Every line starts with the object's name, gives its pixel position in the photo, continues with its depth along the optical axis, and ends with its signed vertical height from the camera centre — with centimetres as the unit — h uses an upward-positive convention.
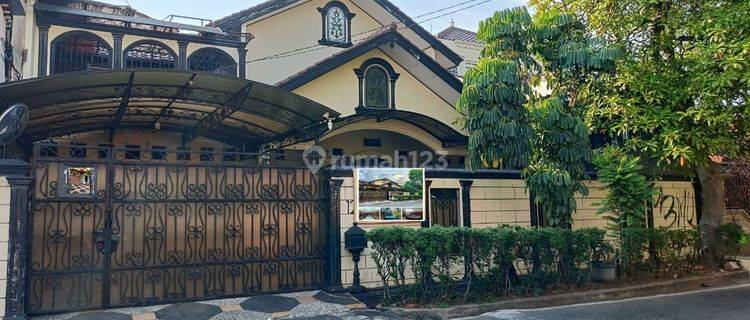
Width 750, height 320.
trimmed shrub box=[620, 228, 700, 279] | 958 -116
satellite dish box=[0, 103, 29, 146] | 609 +100
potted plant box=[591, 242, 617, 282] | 932 -130
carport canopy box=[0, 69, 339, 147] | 733 +170
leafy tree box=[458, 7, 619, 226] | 883 +158
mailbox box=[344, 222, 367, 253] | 813 -64
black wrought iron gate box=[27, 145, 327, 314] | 666 -38
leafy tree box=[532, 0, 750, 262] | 877 +201
